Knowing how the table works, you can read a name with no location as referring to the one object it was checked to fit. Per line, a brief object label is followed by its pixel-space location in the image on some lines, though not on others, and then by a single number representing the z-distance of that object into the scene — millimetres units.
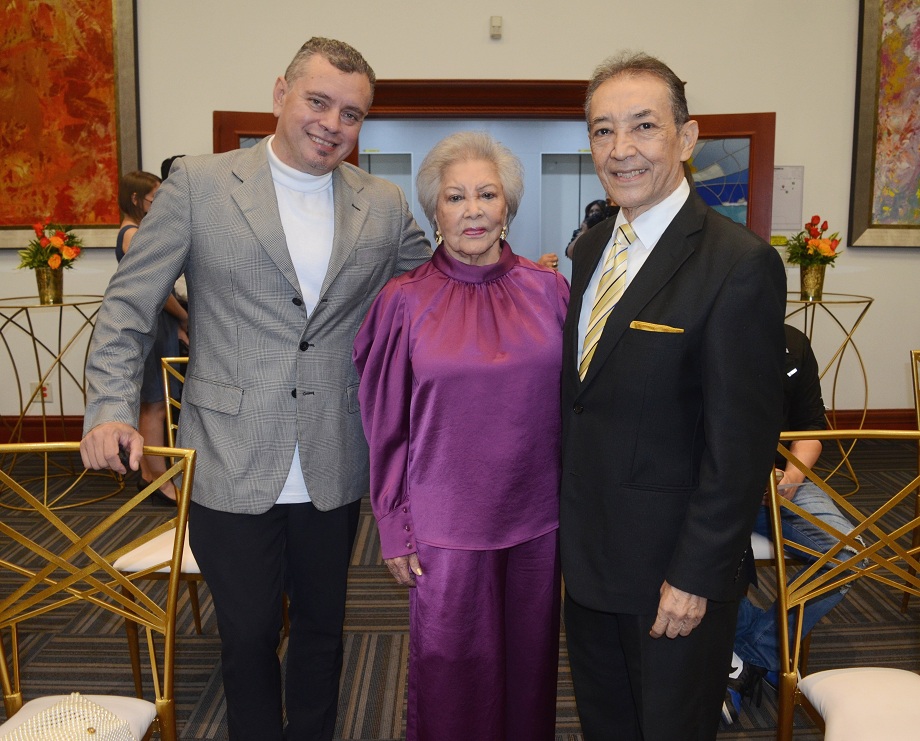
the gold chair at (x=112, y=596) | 1479
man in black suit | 1283
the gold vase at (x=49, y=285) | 4352
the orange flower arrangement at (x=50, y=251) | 4305
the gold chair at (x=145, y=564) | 2217
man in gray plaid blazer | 1662
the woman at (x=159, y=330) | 3949
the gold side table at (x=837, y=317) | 5531
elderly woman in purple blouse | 1624
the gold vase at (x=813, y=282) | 4695
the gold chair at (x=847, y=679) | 1465
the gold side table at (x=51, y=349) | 5363
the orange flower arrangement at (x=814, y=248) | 4629
